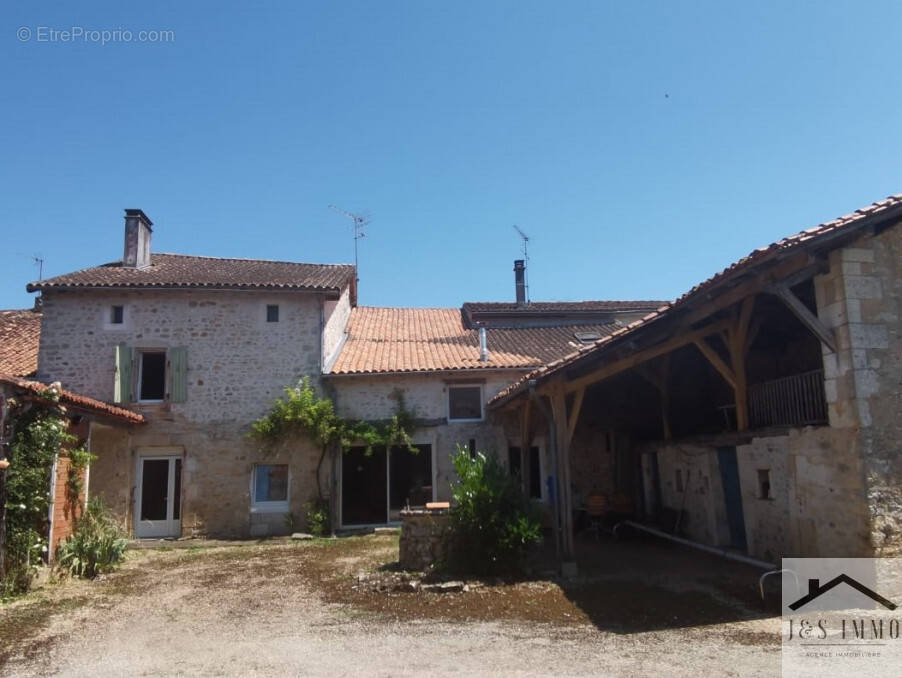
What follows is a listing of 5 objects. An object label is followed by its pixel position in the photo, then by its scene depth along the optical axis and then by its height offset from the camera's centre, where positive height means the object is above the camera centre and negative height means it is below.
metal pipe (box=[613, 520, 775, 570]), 8.01 -1.68
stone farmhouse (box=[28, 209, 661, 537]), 13.54 +1.25
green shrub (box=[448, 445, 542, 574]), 8.03 -1.08
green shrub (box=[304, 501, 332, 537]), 13.25 -1.58
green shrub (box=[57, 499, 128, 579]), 8.84 -1.42
